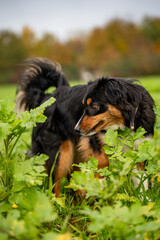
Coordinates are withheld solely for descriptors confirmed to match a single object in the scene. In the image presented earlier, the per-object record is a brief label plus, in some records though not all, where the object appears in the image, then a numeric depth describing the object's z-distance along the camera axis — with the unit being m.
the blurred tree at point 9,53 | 46.32
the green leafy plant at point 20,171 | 1.61
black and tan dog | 2.75
